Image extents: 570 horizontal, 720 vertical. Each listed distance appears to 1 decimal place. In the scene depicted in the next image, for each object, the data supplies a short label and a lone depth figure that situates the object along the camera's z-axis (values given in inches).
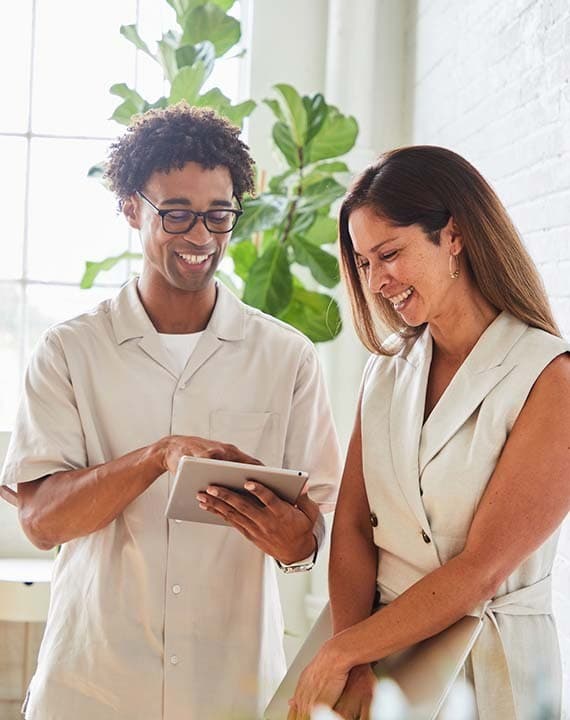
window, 158.6
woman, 59.8
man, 73.0
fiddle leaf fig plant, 121.8
